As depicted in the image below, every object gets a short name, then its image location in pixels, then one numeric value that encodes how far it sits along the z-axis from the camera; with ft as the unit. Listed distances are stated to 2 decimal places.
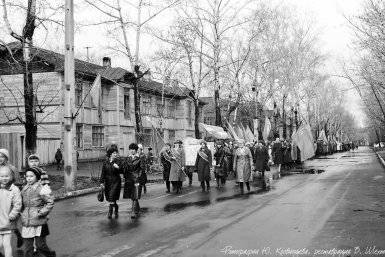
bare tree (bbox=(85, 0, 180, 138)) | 81.21
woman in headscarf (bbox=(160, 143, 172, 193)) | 55.06
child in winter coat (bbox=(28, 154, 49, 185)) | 24.34
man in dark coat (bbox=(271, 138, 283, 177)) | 85.56
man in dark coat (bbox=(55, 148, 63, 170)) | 98.37
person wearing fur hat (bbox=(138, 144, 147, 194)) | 49.08
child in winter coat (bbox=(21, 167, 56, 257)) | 21.79
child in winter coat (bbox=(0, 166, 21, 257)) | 20.66
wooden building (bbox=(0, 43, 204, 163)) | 109.81
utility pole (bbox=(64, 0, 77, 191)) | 54.85
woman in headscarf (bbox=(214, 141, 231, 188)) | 60.71
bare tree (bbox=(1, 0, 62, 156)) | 60.44
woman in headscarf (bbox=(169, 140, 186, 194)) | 53.83
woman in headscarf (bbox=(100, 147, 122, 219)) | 34.99
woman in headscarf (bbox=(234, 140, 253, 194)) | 53.98
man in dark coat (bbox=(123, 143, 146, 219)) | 35.54
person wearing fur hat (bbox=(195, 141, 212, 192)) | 57.06
